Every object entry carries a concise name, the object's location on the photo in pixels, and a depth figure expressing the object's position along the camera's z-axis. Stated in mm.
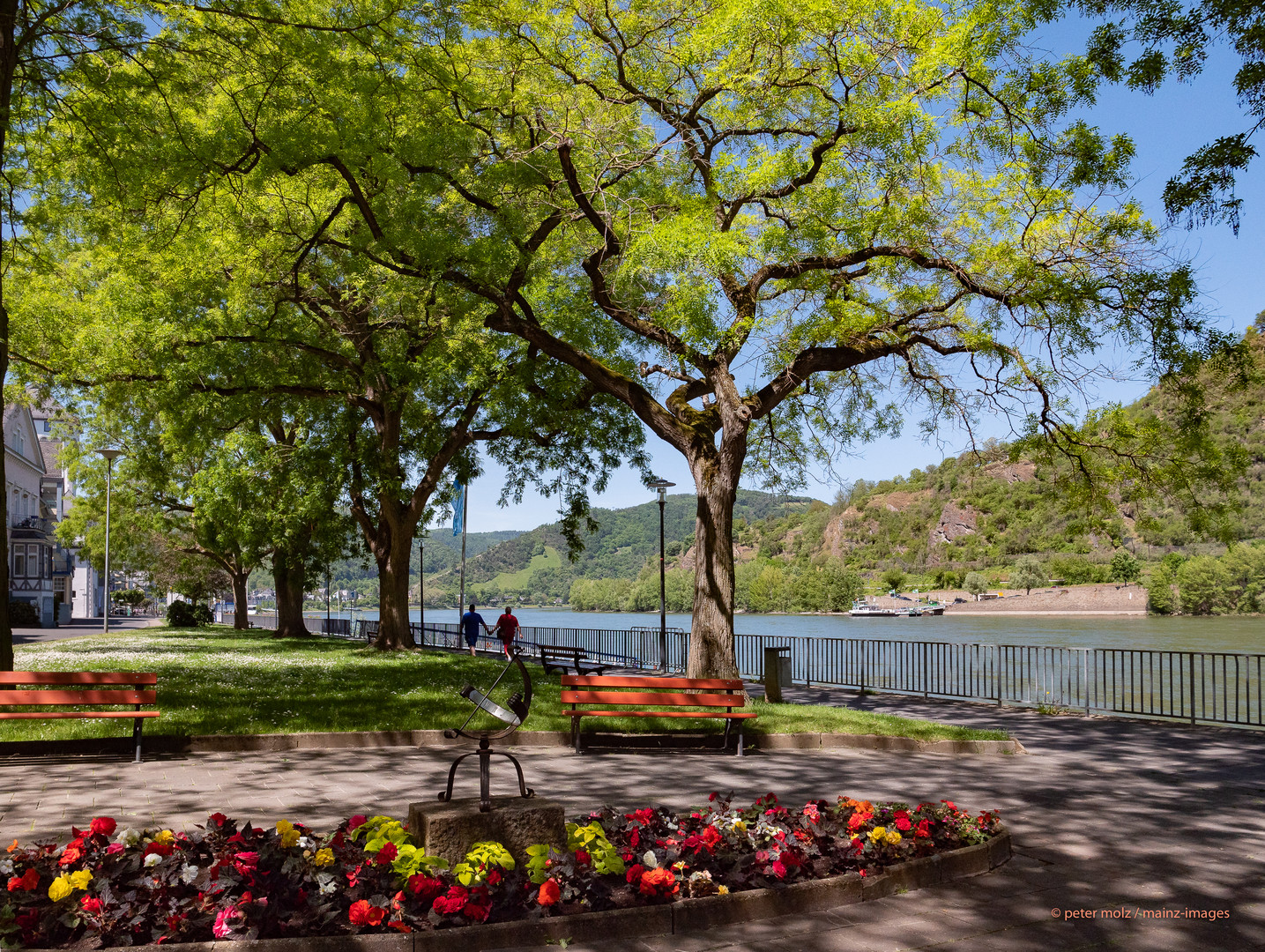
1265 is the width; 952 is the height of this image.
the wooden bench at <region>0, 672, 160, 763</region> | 9266
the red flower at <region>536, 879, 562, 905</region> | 4613
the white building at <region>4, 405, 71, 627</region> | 63656
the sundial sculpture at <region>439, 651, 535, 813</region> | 5211
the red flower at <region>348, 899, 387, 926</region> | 4277
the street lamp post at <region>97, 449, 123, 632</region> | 38519
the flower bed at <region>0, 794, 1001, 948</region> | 4234
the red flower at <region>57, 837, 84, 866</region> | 4598
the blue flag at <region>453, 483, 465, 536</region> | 32000
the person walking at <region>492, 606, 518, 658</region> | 25234
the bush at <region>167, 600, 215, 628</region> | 52438
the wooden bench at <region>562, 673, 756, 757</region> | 10812
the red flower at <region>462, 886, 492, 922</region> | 4484
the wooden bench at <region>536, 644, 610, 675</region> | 19752
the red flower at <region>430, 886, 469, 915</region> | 4438
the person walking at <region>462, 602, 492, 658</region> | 28969
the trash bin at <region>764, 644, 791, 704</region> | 16059
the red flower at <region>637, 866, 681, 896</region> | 4844
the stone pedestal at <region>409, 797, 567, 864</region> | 5094
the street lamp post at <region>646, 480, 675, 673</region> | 23547
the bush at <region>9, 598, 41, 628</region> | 53188
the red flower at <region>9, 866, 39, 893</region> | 4367
